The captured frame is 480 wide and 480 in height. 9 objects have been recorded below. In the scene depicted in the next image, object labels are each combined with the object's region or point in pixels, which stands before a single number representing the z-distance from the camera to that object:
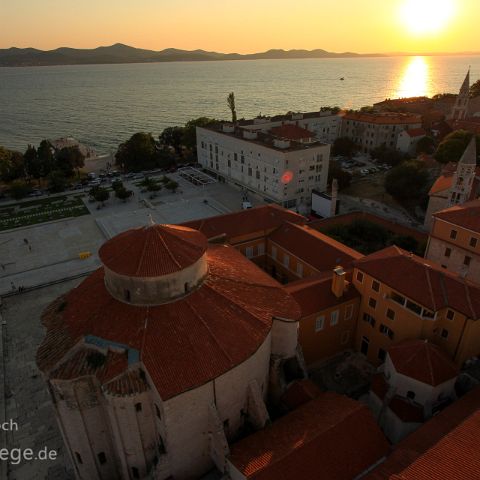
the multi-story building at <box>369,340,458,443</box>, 23.55
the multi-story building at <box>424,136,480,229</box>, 44.78
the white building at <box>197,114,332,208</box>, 61.28
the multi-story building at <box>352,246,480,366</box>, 25.42
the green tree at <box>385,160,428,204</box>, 60.19
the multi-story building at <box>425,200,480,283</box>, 35.03
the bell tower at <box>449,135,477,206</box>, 44.56
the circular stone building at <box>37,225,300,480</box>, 20.02
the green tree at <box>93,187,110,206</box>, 63.90
